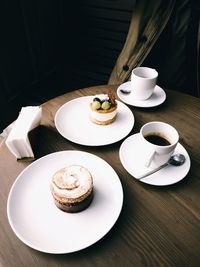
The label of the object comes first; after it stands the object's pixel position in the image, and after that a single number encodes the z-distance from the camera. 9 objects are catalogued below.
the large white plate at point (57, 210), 0.66
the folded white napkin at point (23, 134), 0.84
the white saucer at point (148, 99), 1.18
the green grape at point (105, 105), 1.07
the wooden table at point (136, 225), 0.64
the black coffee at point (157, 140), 0.86
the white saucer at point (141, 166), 0.82
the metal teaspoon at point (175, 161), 0.86
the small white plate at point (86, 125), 0.99
